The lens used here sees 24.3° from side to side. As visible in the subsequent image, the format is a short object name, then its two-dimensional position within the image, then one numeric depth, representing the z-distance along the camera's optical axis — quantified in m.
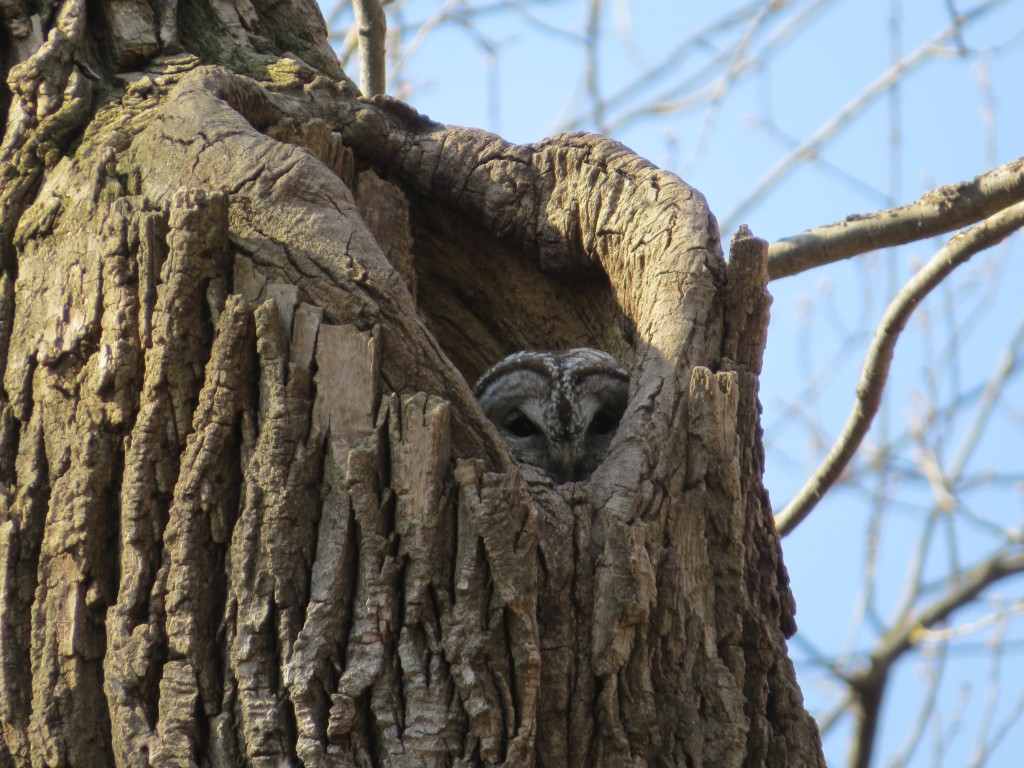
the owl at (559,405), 7.91
